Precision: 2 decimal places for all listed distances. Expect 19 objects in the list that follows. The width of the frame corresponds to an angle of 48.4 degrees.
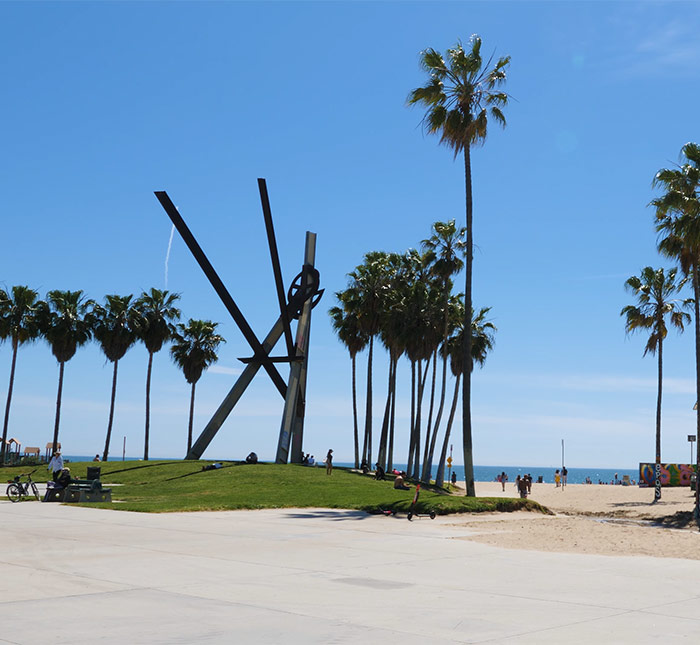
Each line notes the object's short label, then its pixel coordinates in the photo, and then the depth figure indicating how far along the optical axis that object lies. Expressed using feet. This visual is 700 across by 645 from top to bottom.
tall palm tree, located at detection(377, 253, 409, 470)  175.73
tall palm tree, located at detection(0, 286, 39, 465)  197.98
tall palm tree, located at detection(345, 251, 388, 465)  185.88
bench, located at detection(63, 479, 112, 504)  85.92
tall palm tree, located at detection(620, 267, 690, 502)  167.98
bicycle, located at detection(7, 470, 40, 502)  86.63
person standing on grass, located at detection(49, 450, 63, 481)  86.94
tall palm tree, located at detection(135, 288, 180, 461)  204.33
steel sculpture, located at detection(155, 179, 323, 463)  148.15
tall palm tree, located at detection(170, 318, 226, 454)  216.95
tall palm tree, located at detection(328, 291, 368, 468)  200.95
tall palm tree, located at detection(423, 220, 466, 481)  163.73
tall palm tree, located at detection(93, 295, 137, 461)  201.38
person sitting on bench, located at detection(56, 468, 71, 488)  86.48
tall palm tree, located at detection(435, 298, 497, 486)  182.25
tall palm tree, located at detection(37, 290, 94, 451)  197.16
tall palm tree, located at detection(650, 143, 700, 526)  105.40
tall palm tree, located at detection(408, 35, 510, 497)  107.24
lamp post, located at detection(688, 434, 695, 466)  136.75
